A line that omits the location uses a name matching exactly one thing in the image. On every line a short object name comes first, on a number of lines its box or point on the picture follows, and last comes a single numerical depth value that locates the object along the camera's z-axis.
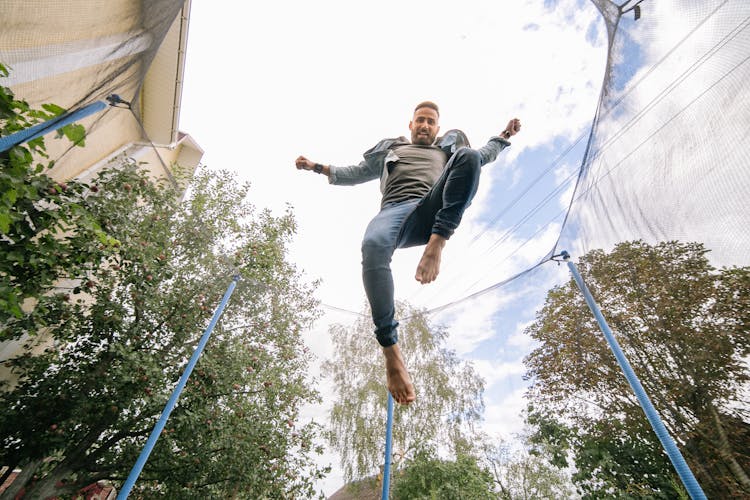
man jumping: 1.20
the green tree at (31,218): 1.46
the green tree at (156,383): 3.56
